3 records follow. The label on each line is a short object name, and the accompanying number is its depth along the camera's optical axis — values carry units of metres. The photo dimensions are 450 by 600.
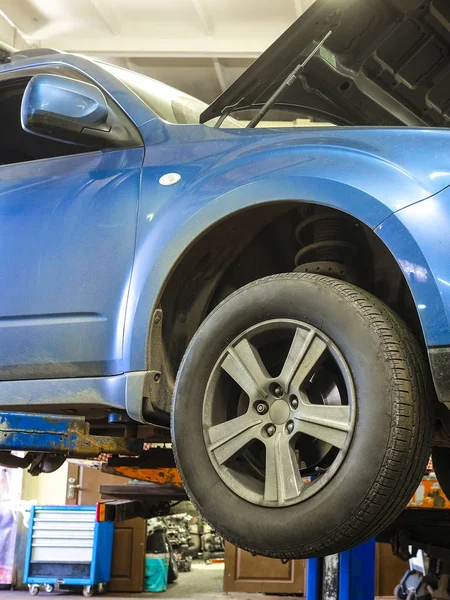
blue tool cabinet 7.52
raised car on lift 1.54
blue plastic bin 8.16
